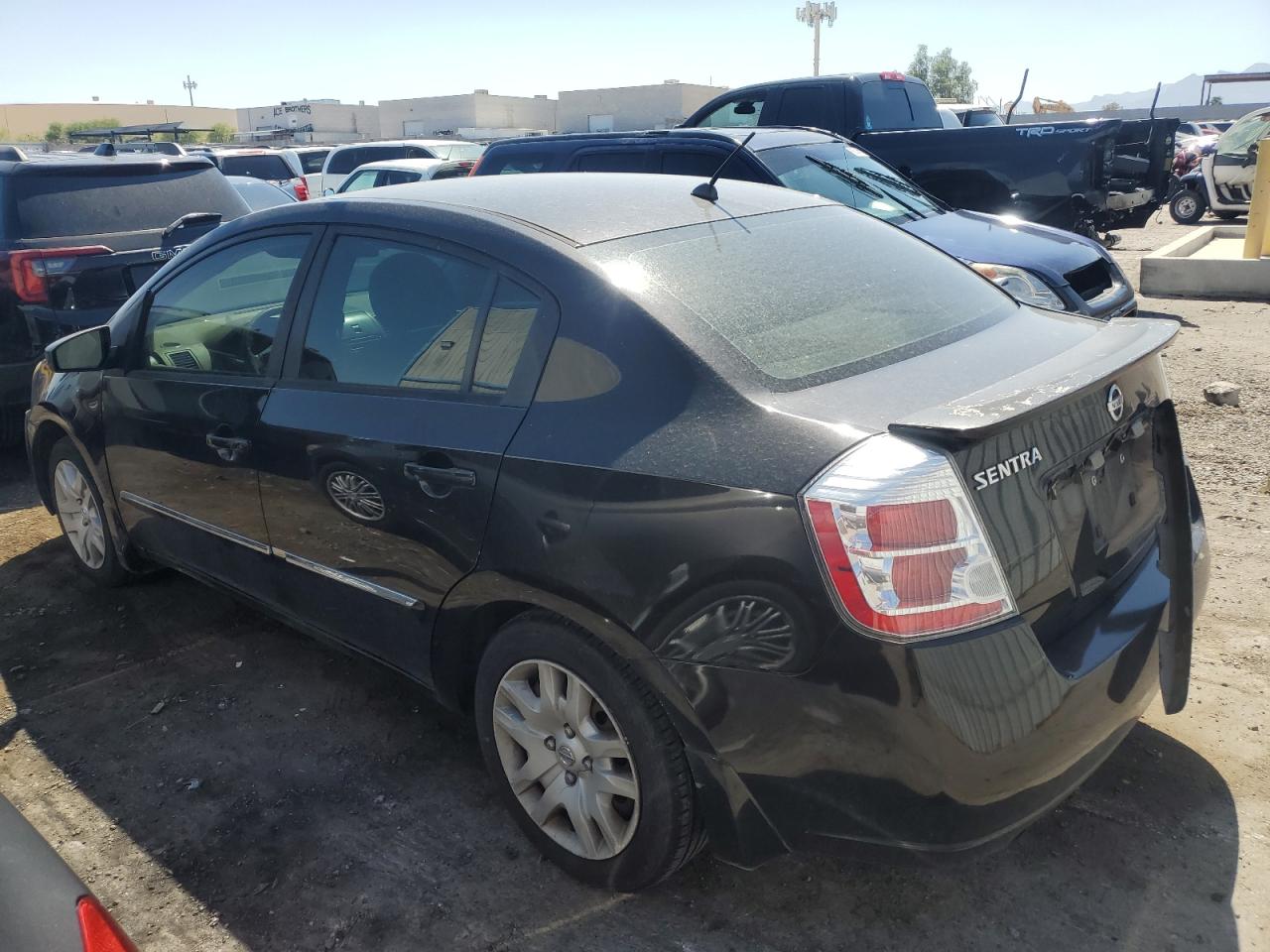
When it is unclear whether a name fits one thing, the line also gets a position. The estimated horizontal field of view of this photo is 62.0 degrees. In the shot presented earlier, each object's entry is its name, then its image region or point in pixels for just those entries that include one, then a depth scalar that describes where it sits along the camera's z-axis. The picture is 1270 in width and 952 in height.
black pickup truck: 9.48
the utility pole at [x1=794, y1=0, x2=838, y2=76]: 59.25
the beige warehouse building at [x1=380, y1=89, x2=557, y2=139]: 67.69
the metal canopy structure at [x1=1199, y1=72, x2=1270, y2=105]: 71.75
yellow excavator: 29.05
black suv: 6.19
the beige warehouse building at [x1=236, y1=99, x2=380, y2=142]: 66.00
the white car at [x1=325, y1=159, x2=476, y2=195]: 13.95
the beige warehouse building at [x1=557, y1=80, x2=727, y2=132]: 60.66
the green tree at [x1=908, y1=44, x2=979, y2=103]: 75.00
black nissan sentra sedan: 2.14
